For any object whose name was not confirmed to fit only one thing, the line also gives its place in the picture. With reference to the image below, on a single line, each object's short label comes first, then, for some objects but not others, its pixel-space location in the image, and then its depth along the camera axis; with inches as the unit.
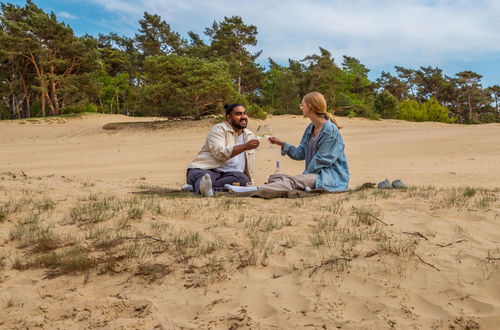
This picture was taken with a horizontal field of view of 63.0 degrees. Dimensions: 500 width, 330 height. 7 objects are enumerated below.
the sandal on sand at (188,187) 261.6
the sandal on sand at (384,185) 257.7
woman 237.5
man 248.4
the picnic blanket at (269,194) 225.9
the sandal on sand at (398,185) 255.5
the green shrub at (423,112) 1679.7
